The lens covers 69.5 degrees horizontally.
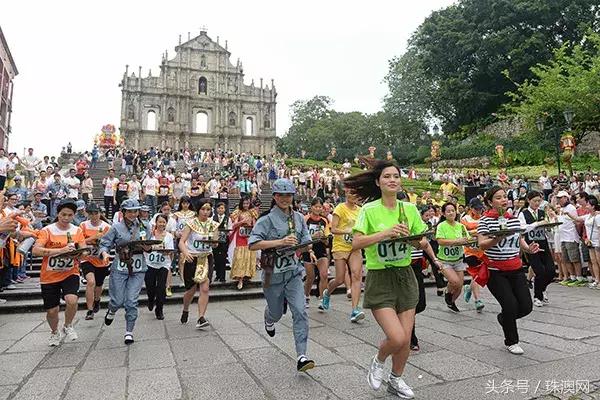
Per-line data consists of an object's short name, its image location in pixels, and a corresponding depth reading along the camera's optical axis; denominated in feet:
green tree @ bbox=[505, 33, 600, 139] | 77.25
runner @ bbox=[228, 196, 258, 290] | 29.07
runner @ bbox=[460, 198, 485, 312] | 20.38
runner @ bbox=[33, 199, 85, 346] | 17.12
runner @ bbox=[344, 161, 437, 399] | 10.89
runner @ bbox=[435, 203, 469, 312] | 20.90
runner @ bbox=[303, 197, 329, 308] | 23.71
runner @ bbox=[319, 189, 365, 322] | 20.11
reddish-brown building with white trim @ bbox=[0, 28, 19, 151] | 133.86
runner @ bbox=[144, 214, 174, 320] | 21.99
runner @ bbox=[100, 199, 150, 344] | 18.03
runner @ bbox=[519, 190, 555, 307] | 22.29
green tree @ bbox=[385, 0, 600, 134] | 118.42
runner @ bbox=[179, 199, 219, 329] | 19.93
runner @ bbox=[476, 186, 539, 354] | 14.62
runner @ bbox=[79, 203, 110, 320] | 20.58
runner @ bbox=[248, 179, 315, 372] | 13.62
